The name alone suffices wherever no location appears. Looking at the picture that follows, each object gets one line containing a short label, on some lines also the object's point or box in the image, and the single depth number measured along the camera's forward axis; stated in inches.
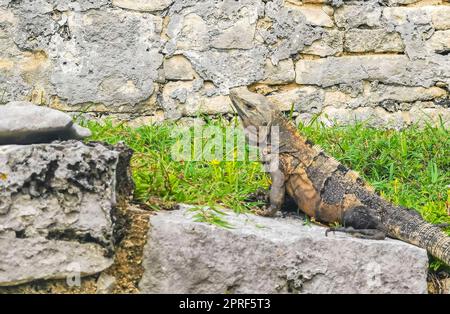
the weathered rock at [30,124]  188.5
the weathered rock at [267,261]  182.4
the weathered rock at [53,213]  172.1
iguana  200.1
